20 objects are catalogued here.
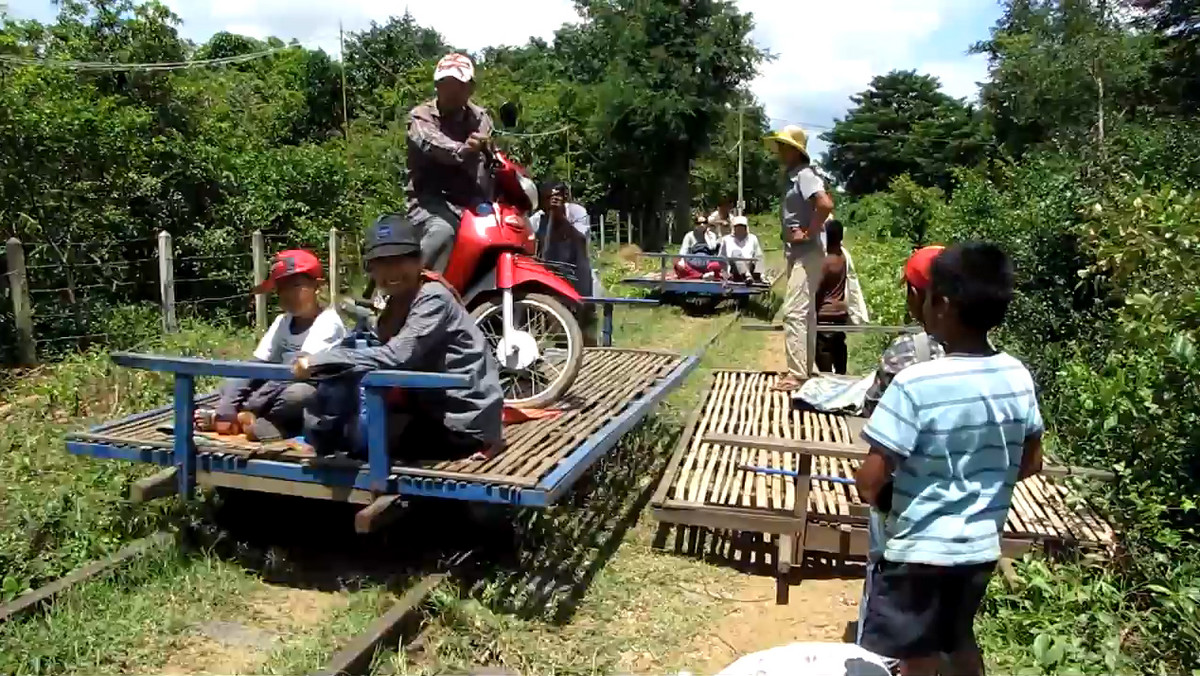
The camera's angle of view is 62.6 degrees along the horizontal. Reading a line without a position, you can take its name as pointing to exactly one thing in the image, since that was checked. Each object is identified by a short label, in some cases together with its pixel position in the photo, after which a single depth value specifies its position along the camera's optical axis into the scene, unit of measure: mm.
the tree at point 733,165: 40397
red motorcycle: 5562
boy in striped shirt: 2527
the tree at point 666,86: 31500
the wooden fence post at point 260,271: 10312
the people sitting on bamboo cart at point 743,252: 15891
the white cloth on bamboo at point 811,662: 2521
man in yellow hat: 6746
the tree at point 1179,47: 20453
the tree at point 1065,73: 24828
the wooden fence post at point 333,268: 11586
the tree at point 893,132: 57312
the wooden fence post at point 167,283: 9211
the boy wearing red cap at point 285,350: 4672
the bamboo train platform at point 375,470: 4047
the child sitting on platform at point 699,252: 16234
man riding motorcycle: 5516
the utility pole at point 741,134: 38209
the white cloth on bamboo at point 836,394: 6316
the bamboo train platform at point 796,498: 4609
